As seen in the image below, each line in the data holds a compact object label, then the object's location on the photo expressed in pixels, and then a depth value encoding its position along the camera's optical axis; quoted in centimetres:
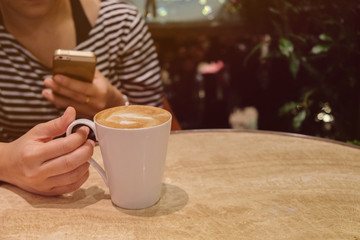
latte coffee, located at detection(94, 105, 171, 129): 67
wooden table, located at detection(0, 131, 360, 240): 64
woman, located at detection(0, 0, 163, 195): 124
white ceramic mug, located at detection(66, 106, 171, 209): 65
